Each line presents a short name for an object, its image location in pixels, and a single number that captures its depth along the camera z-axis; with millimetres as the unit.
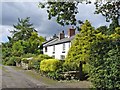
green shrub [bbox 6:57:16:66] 25451
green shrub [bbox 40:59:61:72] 12630
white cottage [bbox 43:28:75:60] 25618
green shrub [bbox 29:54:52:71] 16170
